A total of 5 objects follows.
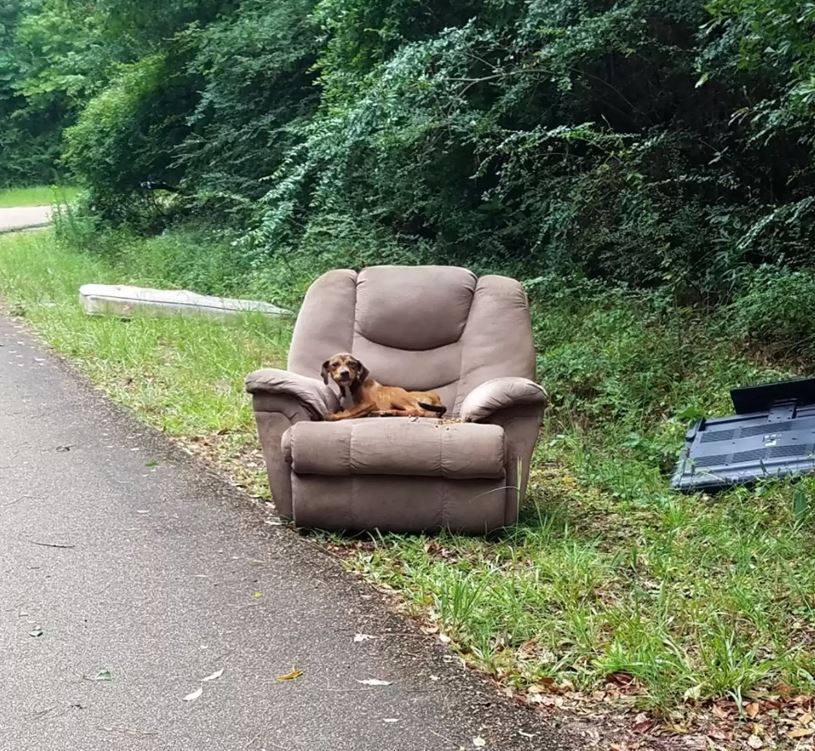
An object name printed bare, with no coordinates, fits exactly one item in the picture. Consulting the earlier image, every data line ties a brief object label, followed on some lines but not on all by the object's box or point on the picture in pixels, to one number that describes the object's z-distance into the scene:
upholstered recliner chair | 4.64
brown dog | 5.23
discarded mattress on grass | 9.89
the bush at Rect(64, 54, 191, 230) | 15.90
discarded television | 5.24
